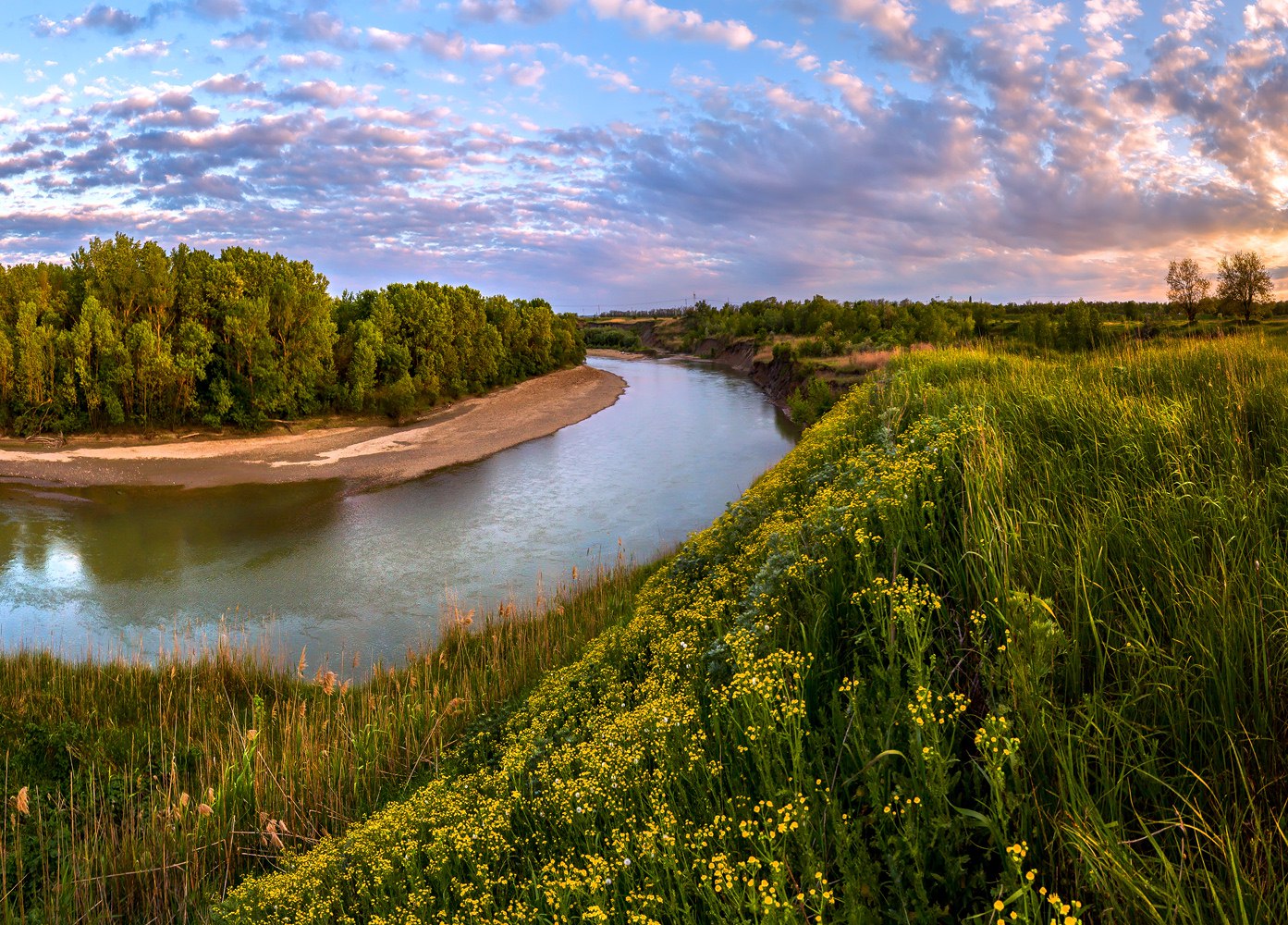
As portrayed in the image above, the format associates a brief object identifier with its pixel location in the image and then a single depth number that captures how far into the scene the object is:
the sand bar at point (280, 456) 30.52
